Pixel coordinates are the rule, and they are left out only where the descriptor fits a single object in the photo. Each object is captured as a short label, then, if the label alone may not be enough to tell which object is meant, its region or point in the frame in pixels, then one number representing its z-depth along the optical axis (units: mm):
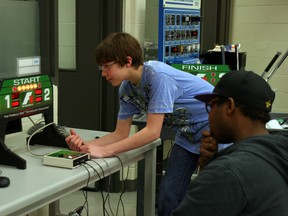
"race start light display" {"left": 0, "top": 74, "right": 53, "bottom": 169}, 2487
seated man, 1850
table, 2158
